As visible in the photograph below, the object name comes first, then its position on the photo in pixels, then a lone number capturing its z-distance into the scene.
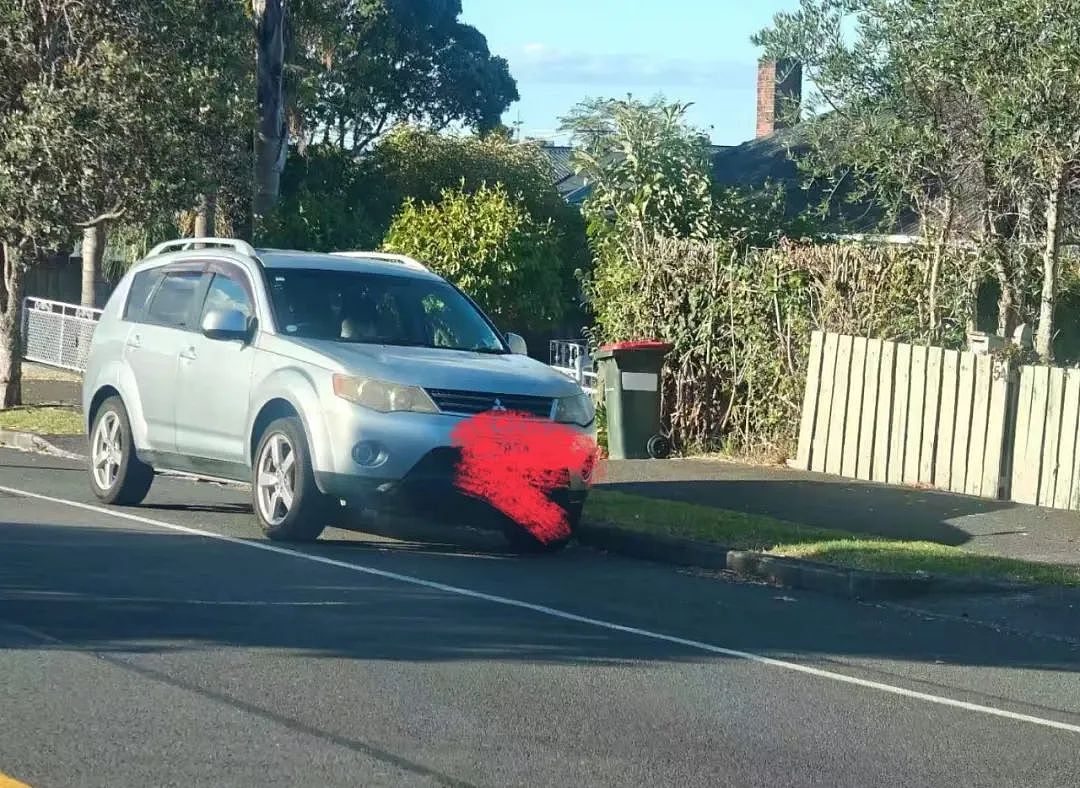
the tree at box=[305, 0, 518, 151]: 52.03
